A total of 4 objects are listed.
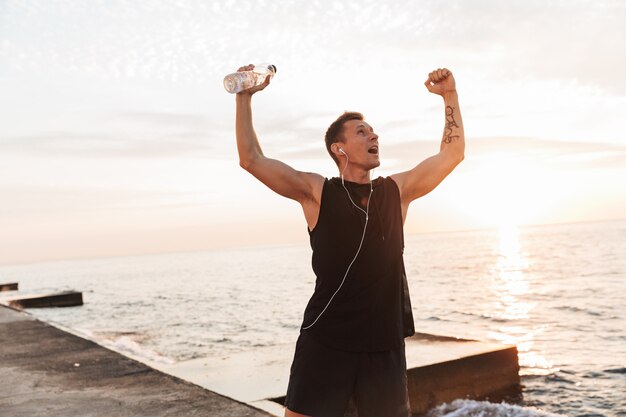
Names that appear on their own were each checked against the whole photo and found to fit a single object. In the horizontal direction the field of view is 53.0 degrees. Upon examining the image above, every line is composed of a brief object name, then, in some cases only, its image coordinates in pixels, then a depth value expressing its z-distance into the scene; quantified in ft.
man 9.98
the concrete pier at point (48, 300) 80.08
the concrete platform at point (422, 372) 23.02
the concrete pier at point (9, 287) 124.57
